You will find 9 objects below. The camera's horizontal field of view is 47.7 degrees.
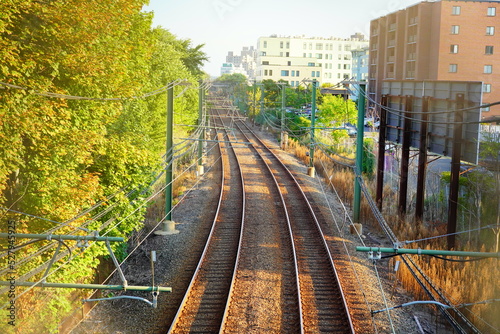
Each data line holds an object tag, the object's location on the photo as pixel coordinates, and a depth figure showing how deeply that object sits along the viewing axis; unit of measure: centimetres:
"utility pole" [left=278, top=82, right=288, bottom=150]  4075
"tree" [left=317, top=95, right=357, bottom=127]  4047
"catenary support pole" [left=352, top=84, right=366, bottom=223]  1939
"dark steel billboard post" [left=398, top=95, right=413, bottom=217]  2027
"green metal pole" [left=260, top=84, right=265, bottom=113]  5316
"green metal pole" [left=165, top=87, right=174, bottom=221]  1855
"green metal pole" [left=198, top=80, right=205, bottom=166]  3177
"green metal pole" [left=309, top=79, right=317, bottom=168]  3024
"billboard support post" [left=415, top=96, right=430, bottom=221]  1895
